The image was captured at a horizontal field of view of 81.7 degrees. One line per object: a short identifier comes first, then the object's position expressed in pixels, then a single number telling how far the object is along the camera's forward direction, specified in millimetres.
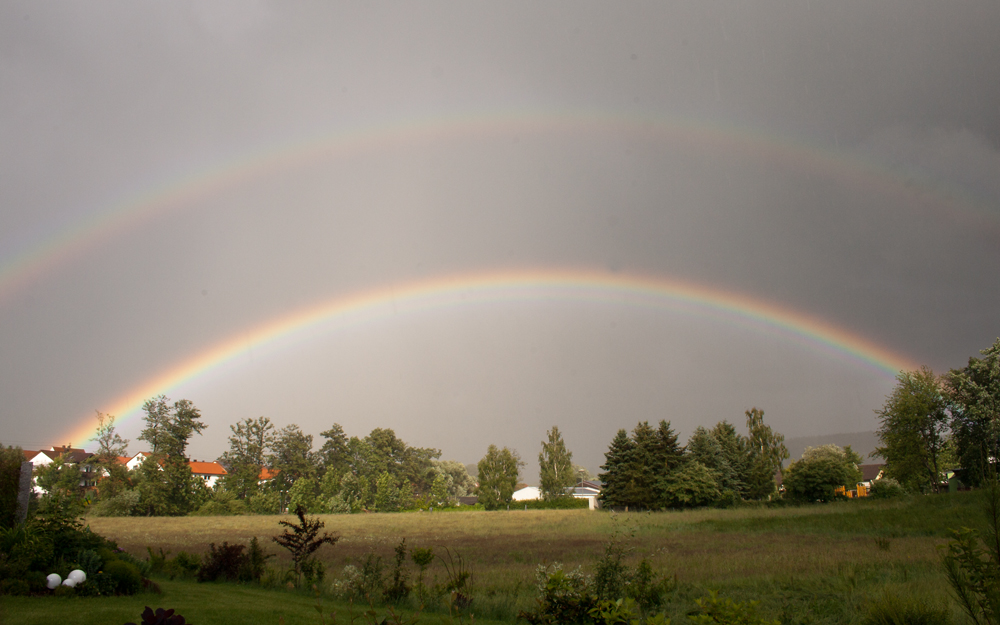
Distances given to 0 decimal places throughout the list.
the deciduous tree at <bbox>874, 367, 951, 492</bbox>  48844
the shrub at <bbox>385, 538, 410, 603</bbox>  11492
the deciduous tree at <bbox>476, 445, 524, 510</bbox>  85625
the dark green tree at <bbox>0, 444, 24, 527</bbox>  13377
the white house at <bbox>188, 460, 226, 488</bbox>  122125
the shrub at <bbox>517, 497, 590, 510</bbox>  77412
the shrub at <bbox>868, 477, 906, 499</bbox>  50938
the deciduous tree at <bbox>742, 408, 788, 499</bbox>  87938
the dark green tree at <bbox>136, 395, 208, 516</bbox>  66125
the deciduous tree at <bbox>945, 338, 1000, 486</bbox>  41719
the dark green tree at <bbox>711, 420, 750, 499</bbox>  65750
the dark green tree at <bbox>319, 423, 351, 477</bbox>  96562
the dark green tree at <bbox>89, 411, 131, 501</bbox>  68000
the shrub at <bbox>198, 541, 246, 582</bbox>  14523
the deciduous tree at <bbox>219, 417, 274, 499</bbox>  90606
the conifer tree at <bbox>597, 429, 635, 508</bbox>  61906
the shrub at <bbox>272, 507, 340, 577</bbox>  13932
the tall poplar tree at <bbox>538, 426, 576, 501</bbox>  93375
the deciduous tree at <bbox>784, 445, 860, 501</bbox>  52406
